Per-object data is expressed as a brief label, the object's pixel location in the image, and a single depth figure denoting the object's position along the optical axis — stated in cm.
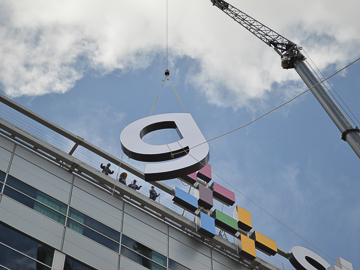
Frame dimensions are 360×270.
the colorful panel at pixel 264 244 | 3603
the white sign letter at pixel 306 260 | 3684
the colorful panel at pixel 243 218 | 3660
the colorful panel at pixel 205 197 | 3534
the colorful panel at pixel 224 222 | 3509
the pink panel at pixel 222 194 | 3809
